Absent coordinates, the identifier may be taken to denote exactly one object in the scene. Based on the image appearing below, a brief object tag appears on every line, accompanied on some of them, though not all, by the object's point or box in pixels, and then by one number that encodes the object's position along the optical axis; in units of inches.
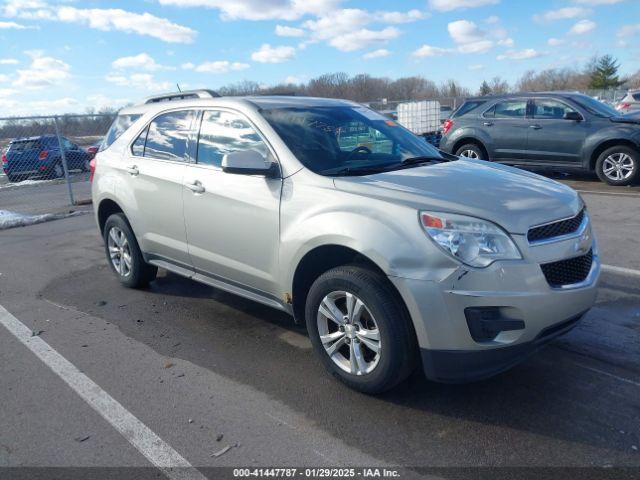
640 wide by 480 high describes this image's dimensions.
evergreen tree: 2375.6
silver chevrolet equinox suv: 115.8
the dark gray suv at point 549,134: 398.3
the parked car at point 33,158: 649.6
